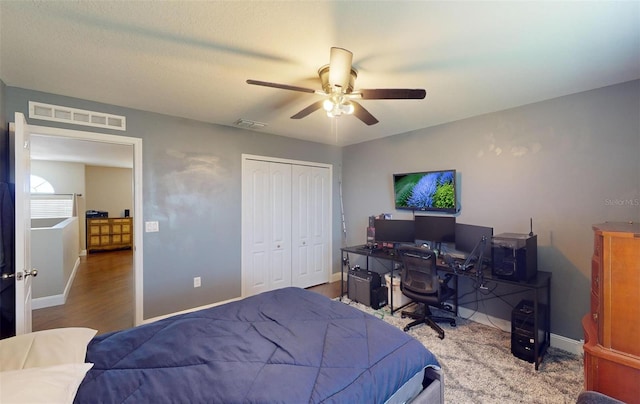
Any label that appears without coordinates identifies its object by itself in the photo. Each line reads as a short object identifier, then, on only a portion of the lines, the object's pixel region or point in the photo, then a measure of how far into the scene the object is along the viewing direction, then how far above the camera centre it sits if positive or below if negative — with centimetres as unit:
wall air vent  245 +84
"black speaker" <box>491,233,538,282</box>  237 -53
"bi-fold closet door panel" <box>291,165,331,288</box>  429 -43
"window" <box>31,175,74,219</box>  626 -2
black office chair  277 -93
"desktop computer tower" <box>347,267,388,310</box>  356 -123
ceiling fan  165 +76
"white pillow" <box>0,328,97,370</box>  115 -69
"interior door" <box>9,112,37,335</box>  184 -20
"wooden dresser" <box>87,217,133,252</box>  704 -90
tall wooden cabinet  154 -74
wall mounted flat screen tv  331 +11
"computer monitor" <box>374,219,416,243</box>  362 -44
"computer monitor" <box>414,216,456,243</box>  322 -37
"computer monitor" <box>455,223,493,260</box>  285 -42
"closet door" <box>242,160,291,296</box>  375 -39
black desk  224 -95
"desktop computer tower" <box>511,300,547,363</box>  230 -118
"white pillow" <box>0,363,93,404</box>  85 -64
